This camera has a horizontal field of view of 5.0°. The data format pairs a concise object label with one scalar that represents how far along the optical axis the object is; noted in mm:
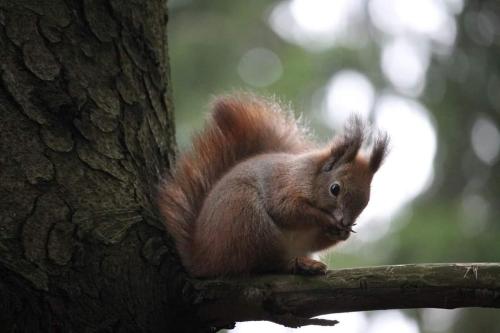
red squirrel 4203
